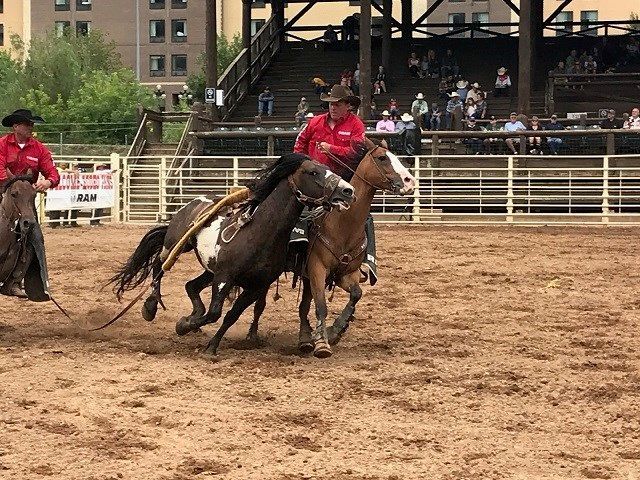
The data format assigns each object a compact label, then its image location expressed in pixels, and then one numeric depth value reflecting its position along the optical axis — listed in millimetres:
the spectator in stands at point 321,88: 30375
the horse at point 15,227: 9133
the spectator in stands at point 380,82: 30922
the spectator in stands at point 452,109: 24391
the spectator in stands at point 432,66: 32253
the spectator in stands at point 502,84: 29969
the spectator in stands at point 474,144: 23609
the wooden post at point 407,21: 35156
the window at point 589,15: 65125
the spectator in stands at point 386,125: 24344
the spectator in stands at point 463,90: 28516
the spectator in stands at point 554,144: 23016
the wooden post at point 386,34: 32750
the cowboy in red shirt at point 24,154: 9398
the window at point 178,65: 71312
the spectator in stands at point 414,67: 32344
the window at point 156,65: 71750
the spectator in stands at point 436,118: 25250
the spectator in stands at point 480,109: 26594
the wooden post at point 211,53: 28453
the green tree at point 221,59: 62750
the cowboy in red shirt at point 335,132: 9000
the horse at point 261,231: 8180
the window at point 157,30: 71375
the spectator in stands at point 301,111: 25906
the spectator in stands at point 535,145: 23172
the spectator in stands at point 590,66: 30547
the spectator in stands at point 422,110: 26052
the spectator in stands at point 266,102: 30217
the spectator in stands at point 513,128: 22953
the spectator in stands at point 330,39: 35062
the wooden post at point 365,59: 26688
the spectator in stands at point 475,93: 27469
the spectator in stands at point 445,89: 29641
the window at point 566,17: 64869
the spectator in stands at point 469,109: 25969
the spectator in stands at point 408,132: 21911
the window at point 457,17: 67500
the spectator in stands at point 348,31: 34906
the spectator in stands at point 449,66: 31891
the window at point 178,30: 71000
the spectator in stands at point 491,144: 23422
